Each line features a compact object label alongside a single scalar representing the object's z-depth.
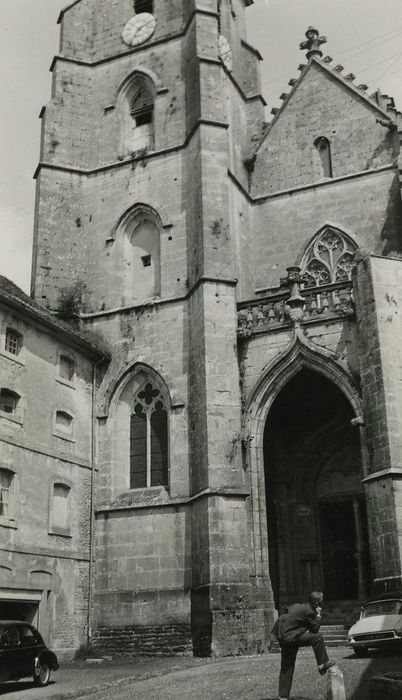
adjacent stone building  19.75
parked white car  14.57
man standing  10.39
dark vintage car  14.05
